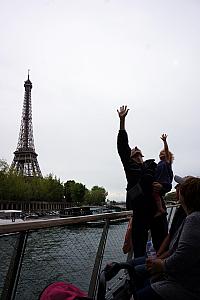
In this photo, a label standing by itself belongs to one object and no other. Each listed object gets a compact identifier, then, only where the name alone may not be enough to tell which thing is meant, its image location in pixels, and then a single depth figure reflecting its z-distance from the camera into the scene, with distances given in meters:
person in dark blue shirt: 4.00
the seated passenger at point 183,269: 2.16
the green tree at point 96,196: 100.69
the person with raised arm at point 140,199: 3.89
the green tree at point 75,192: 86.56
